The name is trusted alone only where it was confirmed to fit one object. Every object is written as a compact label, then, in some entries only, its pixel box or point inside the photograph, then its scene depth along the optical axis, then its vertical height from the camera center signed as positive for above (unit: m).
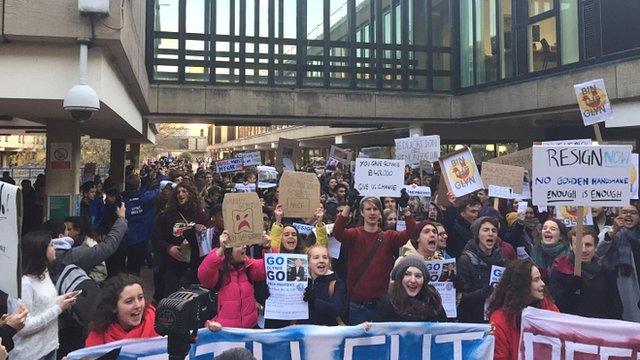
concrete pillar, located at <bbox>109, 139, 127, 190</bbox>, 20.62 +1.94
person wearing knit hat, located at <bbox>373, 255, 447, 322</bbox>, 3.93 -0.66
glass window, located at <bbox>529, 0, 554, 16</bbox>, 16.14 +6.06
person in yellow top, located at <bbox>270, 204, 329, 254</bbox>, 4.79 -0.27
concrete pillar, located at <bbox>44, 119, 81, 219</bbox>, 9.27 +0.77
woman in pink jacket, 4.23 -0.57
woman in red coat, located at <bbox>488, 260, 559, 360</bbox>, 3.77 -0.67
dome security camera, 5.78 +1.16
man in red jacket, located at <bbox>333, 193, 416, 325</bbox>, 4.96 -0.44
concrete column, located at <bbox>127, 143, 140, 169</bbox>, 31.91 +3.34
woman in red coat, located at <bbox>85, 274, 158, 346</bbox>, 3.40 -0.67
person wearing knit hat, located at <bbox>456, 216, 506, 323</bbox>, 4.68 -0.53
